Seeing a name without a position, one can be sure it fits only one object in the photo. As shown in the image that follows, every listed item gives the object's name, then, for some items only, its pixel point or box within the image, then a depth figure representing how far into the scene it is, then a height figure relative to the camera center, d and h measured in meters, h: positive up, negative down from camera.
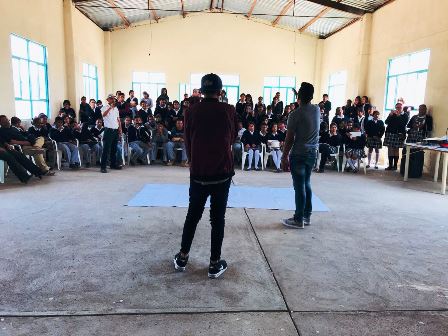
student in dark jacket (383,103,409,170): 8.25 -0.37
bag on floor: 7.36 -0.87
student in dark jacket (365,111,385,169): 8.52 -0.38
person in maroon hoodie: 2.61 -0.27
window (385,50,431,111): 8.54 +0.85
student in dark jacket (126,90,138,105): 10.12 +0.23
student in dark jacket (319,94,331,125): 10.16 +0.23
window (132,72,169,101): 14.67 +0.94
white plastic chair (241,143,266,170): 7.99 -0.89
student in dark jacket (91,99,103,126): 9.28 -0.13
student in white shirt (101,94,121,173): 7.00 -0.41
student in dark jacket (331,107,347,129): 9.00 -0.08
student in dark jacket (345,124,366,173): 8.02 -0.72
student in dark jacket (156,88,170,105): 9.55 +0.29
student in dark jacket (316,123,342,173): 7.93 -0.54
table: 6.05 -0.69
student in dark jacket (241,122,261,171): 8.02 -0.65
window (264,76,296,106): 15.09 +0.92
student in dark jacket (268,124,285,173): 8.02 -0.66
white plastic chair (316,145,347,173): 7.95 -0.87
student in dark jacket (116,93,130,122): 9.29 -0.03
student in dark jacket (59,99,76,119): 9.35 -0.08
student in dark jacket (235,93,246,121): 9.31 +0.11
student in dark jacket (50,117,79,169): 7.52 -0.68
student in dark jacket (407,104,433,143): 7.85 -0.20
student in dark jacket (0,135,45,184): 5.96 -0.87
